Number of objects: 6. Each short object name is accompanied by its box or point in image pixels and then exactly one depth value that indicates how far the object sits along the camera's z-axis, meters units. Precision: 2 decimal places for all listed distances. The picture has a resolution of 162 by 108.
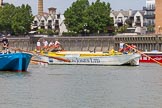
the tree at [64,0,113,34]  125.06
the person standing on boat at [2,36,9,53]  47.09
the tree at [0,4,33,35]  139.88
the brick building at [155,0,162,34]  119.00
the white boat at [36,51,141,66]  63.22
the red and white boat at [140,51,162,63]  77.19
